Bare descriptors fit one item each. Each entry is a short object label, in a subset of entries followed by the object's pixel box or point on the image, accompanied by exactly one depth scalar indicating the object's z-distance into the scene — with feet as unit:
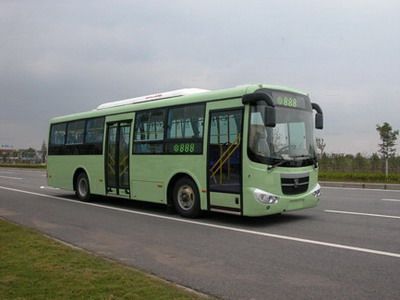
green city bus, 32.73
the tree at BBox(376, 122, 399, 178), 102.39
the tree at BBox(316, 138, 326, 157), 105.83
